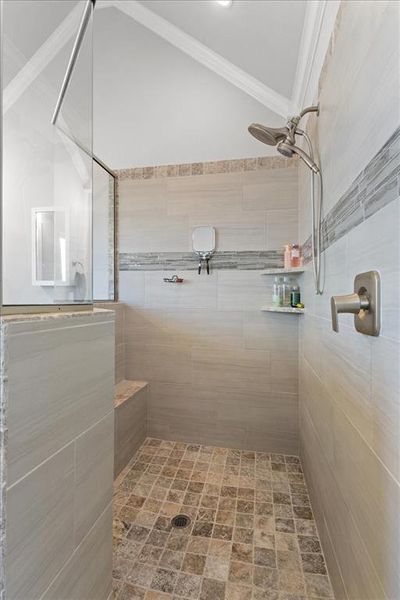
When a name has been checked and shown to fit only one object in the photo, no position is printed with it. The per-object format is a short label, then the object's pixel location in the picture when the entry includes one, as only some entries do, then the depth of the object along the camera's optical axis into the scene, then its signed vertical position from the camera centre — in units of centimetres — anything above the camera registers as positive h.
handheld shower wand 136 +77
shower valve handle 73 -1
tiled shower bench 185 -84
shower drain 142 -111
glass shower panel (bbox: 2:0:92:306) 77 +61
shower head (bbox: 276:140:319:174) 134 +76
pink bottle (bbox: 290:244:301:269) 198 +29
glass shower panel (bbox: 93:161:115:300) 230 +50
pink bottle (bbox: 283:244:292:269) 200 +31
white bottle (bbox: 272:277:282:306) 205 +4
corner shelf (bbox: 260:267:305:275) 187 +20
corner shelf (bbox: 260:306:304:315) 188 -6
